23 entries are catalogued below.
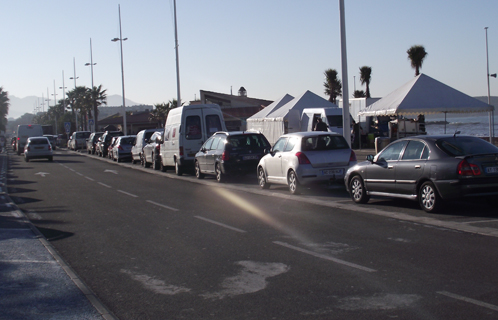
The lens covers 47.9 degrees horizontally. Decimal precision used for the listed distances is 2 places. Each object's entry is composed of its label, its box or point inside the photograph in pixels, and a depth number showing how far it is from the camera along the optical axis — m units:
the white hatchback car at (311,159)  14.62
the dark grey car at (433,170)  10.20
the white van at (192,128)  22.64
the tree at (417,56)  48.56
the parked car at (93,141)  48.76
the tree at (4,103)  96.88
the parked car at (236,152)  19.12
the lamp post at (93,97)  71.12
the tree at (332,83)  66.38
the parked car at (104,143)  43.41
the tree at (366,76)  70.50
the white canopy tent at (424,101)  24.23
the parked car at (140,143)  31.06
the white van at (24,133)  53.44
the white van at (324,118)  34.06
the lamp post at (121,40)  54.19
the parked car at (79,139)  59.69
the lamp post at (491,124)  31.23
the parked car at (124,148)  35.38
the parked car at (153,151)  27.09
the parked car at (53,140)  60.33
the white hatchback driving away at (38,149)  38.41
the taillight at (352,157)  15.12
